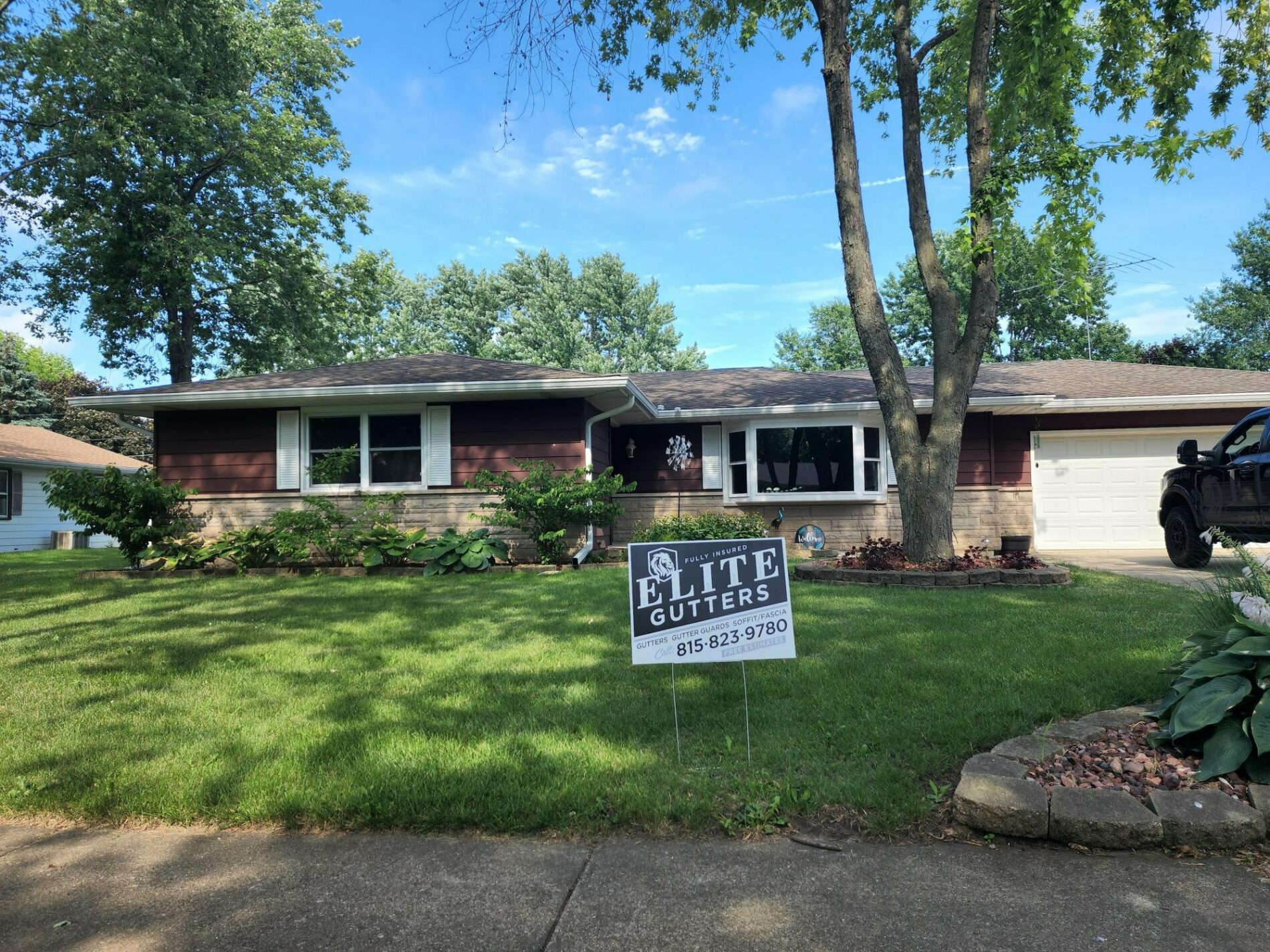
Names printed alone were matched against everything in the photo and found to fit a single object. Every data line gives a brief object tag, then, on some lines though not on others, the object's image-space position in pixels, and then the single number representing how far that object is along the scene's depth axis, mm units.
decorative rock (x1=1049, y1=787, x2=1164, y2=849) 2590
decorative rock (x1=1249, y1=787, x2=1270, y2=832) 2658
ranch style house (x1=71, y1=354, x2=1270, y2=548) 11398
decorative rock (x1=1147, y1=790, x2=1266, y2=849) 2580
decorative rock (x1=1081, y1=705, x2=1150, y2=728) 3455
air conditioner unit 21375
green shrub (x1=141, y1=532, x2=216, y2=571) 10562
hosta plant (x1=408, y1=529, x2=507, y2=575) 10180
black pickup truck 8125
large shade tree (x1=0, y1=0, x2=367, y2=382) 15531
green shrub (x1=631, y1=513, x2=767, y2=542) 11078
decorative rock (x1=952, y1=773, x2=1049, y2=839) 2658
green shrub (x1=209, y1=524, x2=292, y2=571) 10398
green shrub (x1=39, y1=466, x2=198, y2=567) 10312
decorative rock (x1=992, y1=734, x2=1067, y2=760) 3075
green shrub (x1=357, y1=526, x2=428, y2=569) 10258
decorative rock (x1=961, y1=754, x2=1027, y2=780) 2883
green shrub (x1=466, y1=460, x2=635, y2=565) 10289
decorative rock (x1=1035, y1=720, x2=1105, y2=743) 3289
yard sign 3406
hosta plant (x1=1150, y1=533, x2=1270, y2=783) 2836
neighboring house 19641
